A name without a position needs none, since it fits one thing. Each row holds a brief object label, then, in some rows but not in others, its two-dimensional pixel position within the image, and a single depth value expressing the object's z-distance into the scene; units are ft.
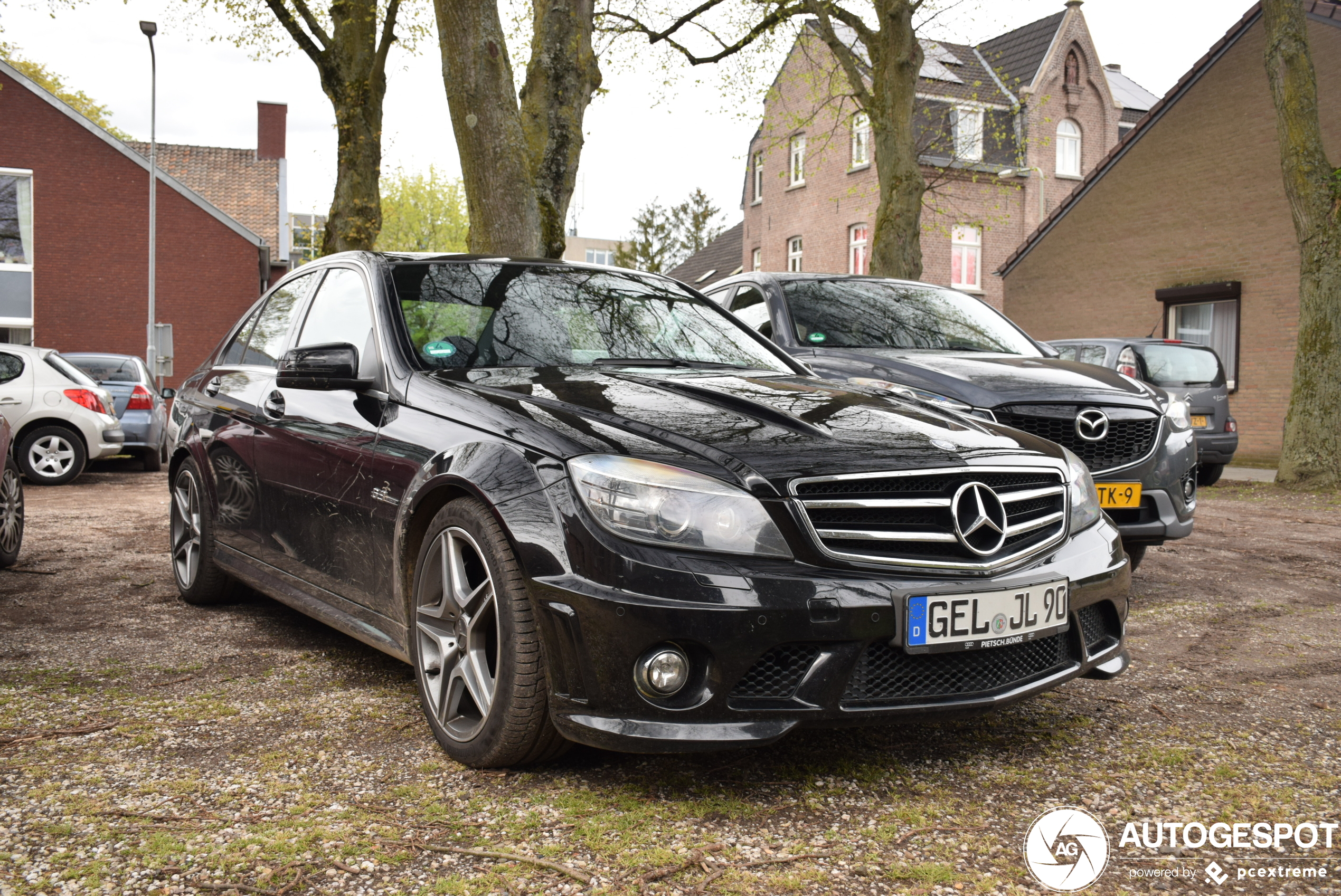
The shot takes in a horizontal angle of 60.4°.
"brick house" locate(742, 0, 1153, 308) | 105.91
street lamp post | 86.92
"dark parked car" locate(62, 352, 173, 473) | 47.29
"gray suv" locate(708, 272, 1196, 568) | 18.53
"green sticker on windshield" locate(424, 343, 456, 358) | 12.54
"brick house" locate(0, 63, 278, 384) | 94.94
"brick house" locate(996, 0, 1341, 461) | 65.51
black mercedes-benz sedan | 9.09
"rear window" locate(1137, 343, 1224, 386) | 45.55
